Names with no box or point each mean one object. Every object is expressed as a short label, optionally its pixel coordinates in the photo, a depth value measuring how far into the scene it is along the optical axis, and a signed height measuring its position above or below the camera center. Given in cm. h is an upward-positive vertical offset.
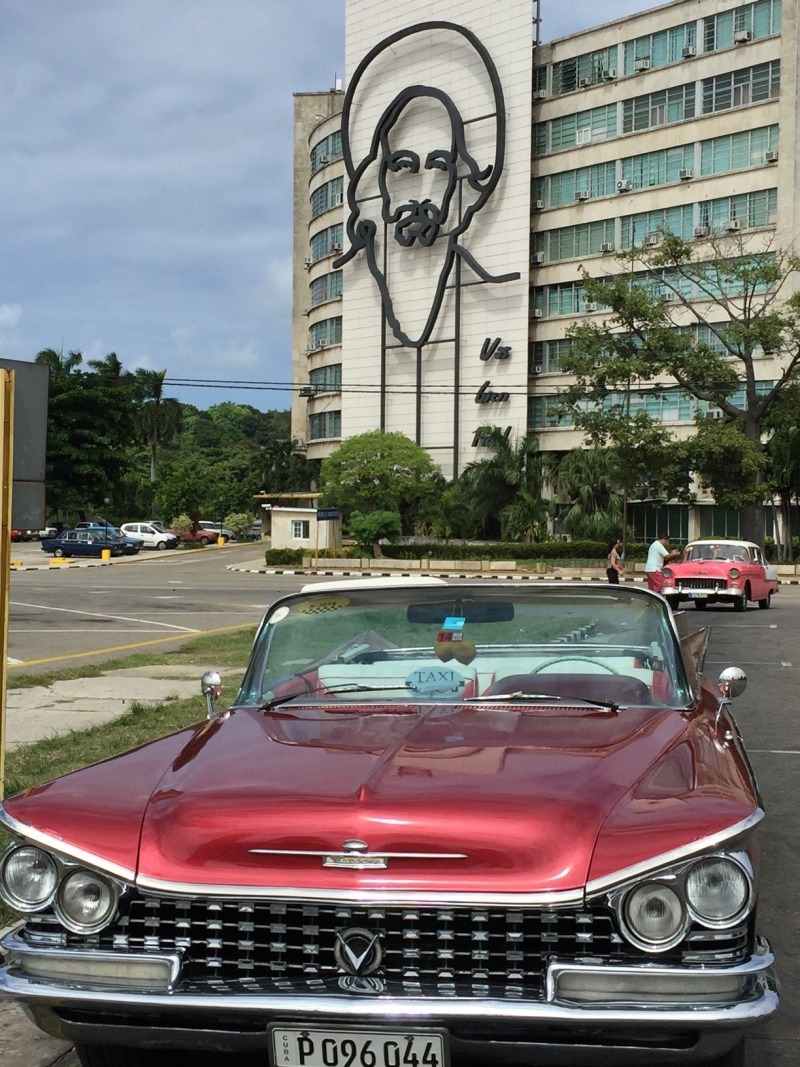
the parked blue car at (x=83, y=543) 6228 -167
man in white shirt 2505 -93
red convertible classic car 271 -92
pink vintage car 2570 -117
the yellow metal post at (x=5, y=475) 614 +18
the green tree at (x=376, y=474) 5803 +198
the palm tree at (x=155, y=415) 9931 +797
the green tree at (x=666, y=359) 4425 +593
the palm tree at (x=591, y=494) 5381 +111
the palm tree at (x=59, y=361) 7694 +952
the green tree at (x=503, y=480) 5953 +182
